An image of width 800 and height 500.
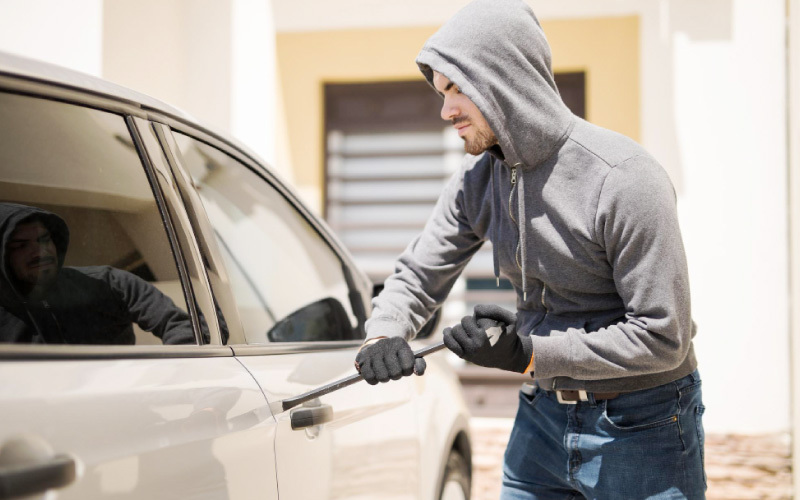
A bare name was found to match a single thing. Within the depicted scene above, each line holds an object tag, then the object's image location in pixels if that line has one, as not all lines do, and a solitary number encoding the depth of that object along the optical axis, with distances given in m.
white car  1.24
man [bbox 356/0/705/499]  1.81
